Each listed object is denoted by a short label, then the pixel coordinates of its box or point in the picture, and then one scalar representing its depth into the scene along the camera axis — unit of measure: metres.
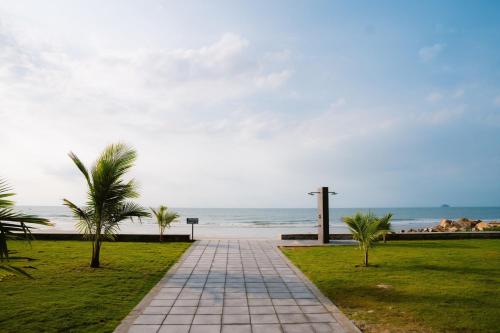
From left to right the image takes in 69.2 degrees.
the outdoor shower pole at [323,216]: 15.30
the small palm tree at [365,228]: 9.77
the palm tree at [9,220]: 3.64
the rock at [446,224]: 30.60
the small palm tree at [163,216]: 15.62
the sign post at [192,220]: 16.56
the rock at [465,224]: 29.29
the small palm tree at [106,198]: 9.55
